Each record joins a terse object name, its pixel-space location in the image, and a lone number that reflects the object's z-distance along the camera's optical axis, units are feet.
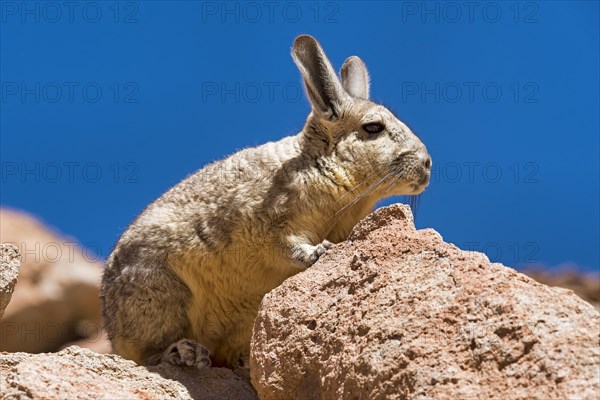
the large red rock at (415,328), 30.01
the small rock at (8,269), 47.05
